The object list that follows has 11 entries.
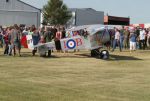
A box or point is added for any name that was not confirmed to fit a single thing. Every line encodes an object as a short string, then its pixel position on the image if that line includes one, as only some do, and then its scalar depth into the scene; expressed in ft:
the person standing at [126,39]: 104.83
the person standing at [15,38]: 74.33
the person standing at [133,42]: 96.07
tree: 264.09
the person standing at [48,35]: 84.41
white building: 205.87
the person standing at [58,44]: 74.54
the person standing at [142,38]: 102.89
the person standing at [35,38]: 76.28
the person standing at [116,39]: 95.07
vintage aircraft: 74.49
